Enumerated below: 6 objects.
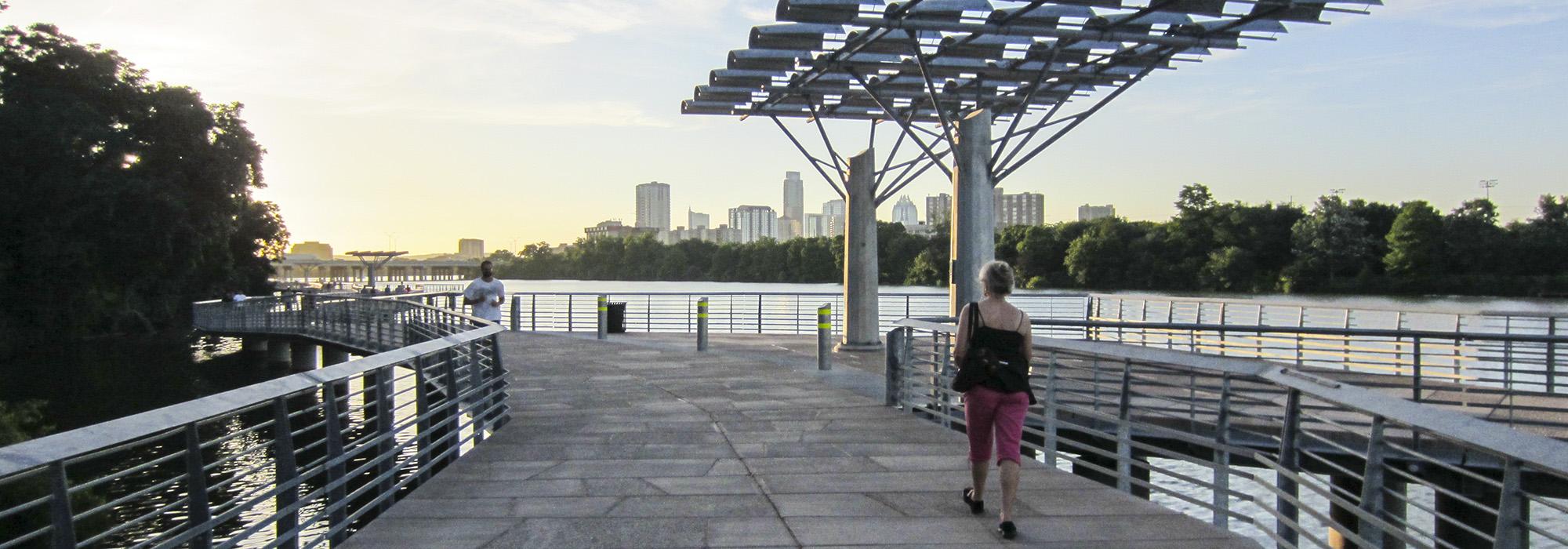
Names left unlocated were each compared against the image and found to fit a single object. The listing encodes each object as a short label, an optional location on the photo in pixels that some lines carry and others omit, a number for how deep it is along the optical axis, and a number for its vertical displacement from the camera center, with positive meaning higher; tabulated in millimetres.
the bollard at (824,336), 18188 -1121
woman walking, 7031 -559
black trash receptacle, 31641 -1520
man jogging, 19391 -608
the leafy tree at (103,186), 44562 +2505
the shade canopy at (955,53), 14000 +2508
